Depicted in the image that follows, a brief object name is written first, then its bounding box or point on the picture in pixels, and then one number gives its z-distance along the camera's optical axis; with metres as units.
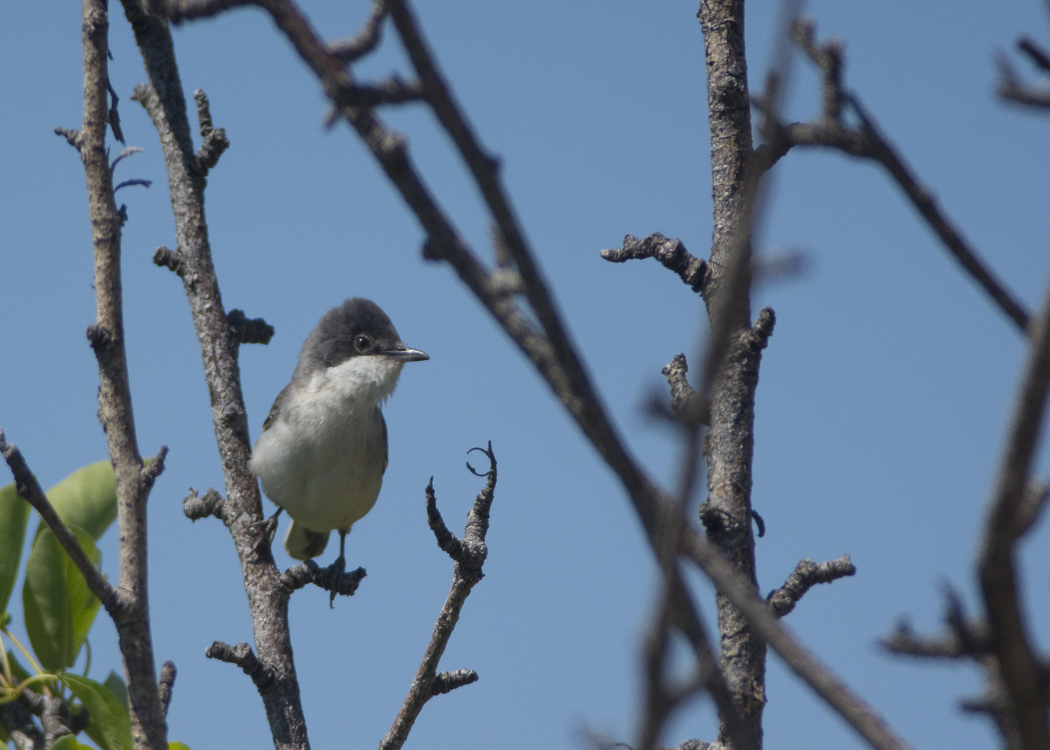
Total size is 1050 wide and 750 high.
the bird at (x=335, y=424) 13.02
